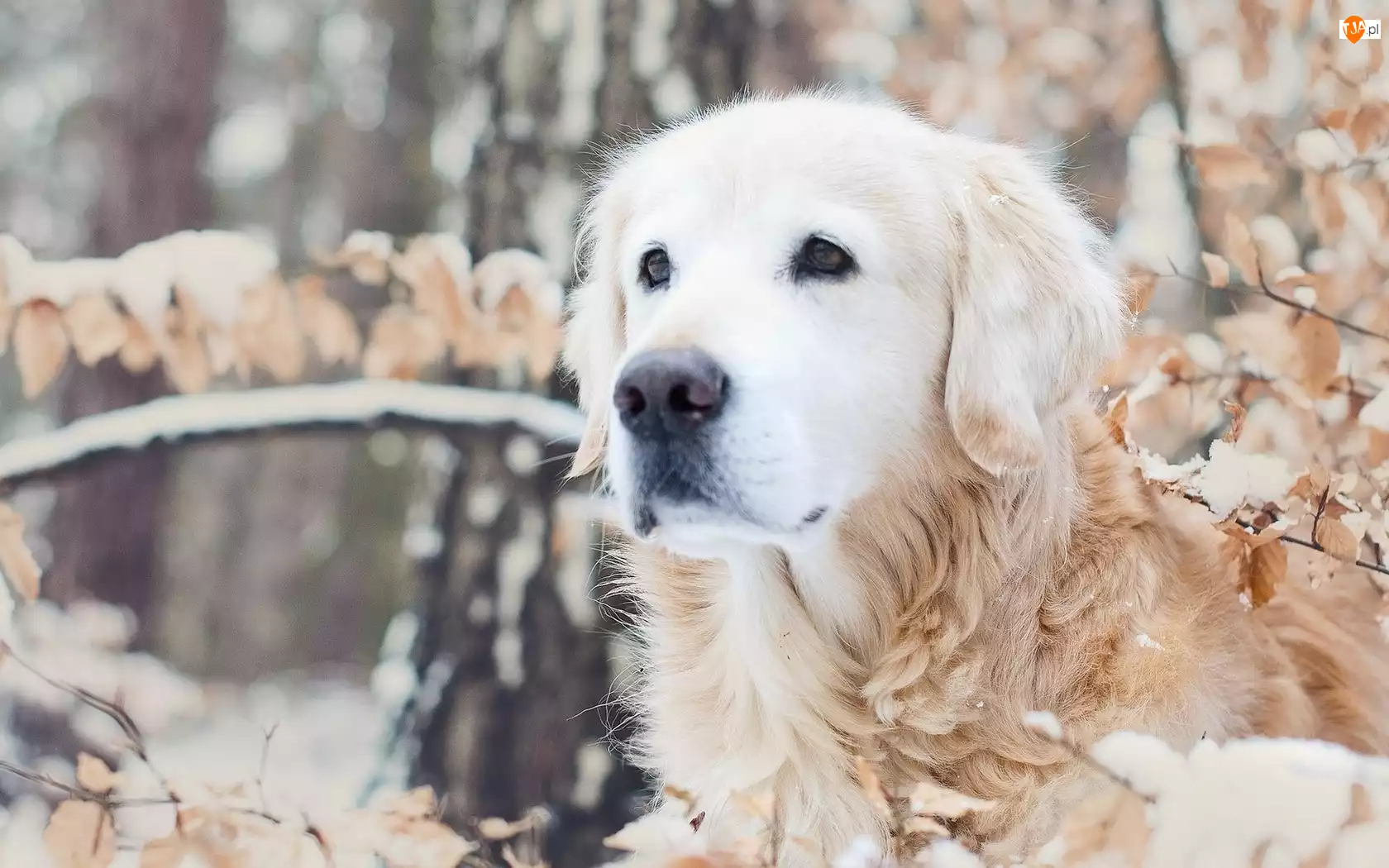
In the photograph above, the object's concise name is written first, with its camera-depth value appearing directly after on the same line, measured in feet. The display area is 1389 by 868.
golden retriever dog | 4.48
